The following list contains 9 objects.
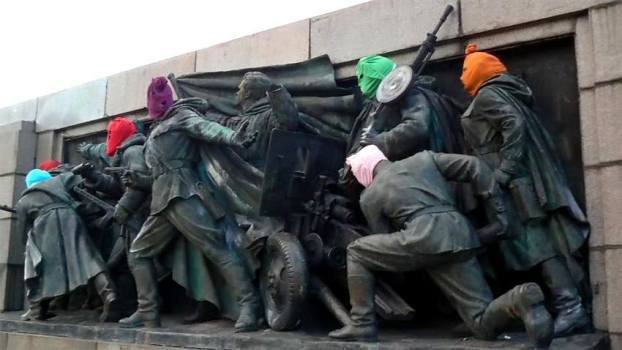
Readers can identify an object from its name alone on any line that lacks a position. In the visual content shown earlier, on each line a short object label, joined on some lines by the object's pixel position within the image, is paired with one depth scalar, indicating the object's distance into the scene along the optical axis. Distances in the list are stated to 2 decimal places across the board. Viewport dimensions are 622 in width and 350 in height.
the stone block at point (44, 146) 8.91
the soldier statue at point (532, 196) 4.43
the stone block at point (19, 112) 9.41
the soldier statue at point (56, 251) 6.82
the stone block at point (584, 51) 4.64
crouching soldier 4.23
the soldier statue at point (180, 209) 5.71
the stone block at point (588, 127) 4.54
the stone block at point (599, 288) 4.33
